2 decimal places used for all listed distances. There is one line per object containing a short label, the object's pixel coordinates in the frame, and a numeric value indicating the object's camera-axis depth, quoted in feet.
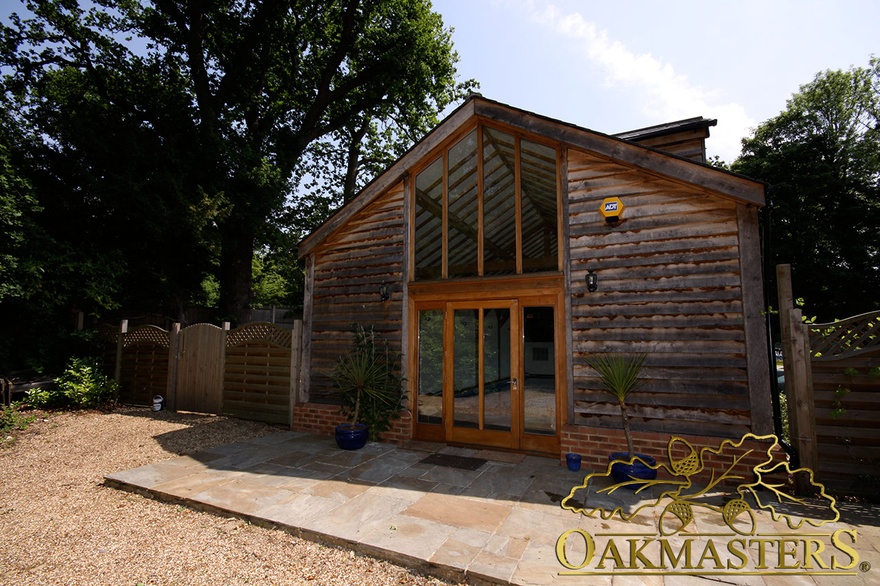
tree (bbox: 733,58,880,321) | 55.36
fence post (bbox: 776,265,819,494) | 15.21
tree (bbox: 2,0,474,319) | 38.40
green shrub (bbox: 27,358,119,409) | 30.09
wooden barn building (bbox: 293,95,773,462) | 16.65
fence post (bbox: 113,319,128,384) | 33.53
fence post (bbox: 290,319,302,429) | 25.89
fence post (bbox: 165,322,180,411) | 30.96
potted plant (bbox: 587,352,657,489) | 15.49
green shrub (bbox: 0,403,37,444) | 24.48
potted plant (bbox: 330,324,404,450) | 21.44
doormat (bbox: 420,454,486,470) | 18.54
